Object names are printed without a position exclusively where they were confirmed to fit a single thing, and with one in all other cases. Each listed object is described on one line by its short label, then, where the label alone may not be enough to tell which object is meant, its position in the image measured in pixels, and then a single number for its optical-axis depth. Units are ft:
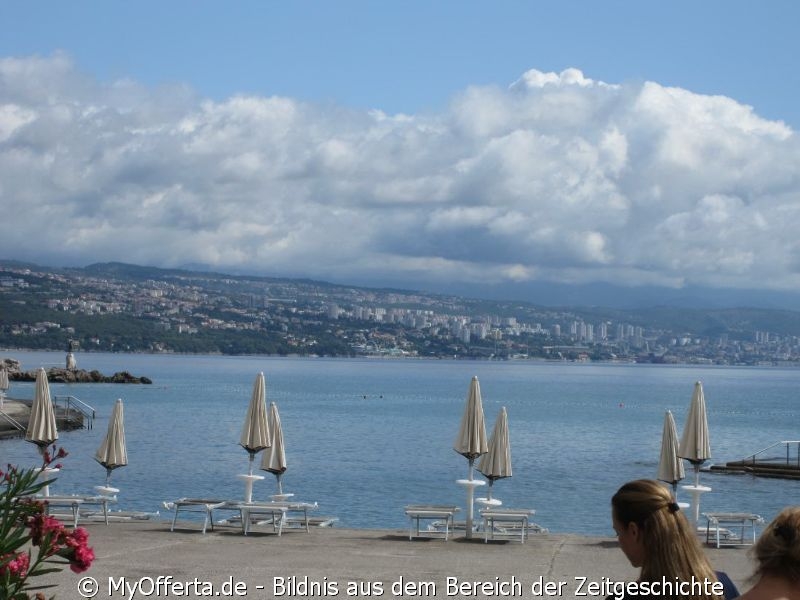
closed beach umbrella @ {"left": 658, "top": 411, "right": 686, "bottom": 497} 59.21
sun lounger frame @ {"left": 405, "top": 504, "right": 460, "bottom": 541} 56.75
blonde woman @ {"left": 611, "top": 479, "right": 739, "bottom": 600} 14.03
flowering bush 18.98
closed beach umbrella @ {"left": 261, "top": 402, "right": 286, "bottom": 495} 65.67
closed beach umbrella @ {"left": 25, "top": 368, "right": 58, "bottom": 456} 62.13
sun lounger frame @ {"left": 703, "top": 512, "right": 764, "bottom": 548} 58.44
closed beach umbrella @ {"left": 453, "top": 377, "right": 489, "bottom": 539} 58.44
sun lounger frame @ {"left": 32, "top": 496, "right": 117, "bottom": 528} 58.70
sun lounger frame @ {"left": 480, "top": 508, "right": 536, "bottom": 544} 56.29
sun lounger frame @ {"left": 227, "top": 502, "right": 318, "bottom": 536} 55.47
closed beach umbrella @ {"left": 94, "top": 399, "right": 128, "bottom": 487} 62.75
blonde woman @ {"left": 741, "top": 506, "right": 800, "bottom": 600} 13.17
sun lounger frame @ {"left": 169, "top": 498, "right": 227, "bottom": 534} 57.82
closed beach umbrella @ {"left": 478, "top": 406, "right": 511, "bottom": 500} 60.39
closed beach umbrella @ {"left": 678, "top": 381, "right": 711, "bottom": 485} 57.26
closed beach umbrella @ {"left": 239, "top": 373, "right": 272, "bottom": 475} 60.39
